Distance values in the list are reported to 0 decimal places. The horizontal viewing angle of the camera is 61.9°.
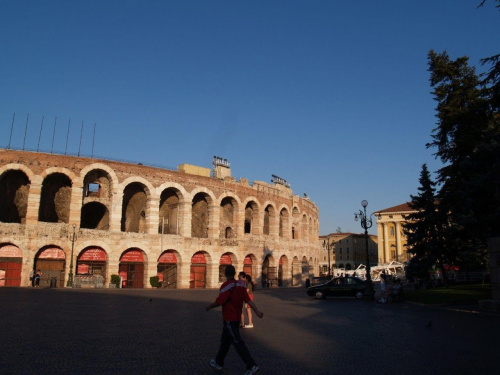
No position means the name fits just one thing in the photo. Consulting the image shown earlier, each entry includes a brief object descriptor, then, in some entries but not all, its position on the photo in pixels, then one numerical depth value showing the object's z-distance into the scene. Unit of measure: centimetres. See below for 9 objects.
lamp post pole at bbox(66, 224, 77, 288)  3177
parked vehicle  2684
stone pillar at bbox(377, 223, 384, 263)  8638
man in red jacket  643
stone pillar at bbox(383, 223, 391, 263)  8512
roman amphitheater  3216
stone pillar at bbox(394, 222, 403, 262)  8386
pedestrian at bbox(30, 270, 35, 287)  3082
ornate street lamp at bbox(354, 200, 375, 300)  2505
